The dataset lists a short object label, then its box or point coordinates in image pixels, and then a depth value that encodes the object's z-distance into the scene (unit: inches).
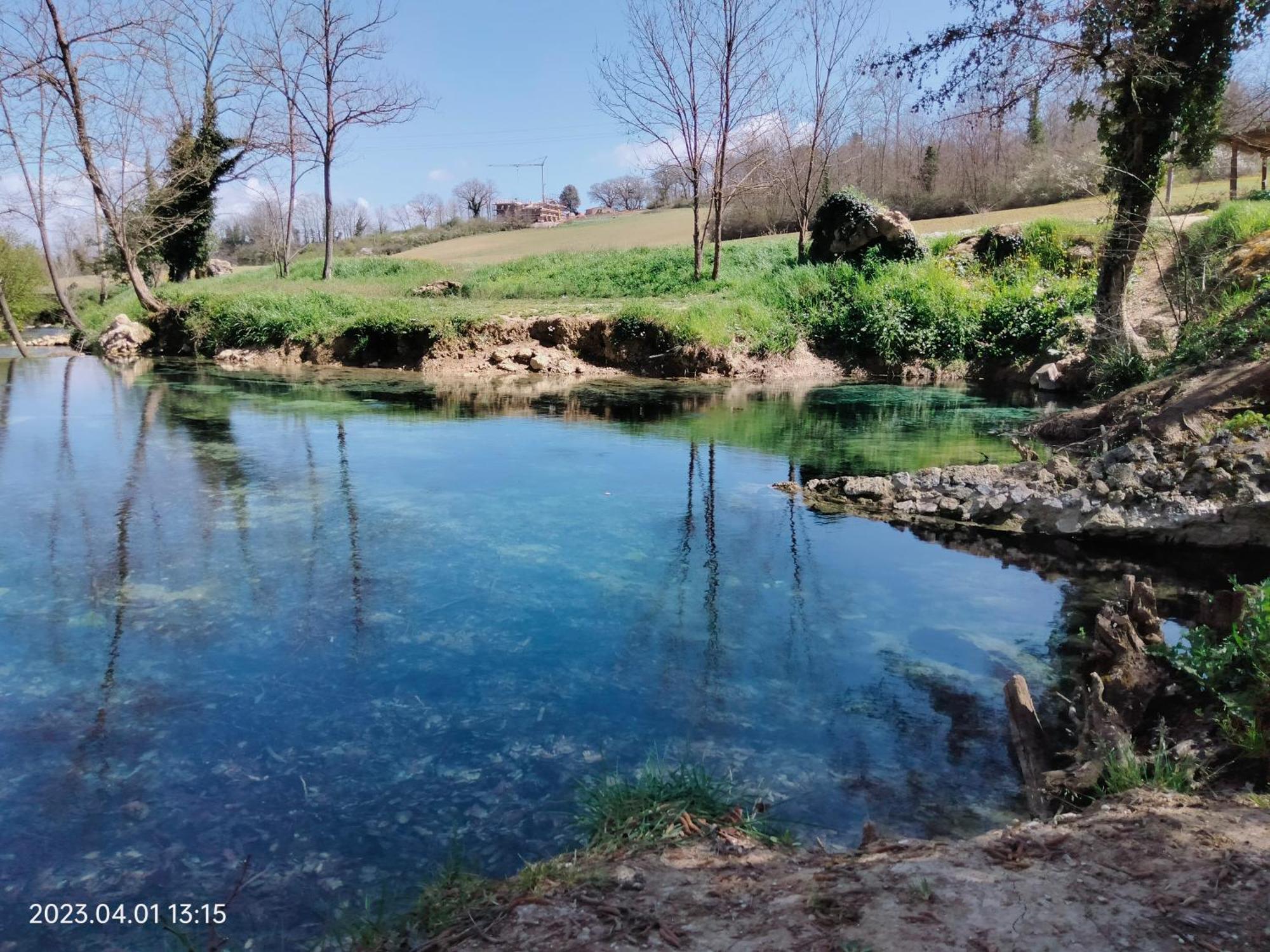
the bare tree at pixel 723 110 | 917.2
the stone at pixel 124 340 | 917.2
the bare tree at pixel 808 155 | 983.6
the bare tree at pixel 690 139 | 932.0
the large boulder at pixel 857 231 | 874.8
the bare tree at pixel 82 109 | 798.5
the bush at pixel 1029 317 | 732.7
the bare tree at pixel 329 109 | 1106.7
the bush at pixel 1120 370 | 483.8
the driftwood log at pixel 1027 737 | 137.1
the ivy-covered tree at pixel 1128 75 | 456.8
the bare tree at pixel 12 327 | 987.3
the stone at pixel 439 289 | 989.2
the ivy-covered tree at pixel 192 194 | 1088.8
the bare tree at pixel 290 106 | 1120.8
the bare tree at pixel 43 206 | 977.5
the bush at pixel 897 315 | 769.6
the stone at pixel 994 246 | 863.1
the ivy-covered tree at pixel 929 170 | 1525.6
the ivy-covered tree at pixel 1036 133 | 1358.3
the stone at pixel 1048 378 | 667.4
